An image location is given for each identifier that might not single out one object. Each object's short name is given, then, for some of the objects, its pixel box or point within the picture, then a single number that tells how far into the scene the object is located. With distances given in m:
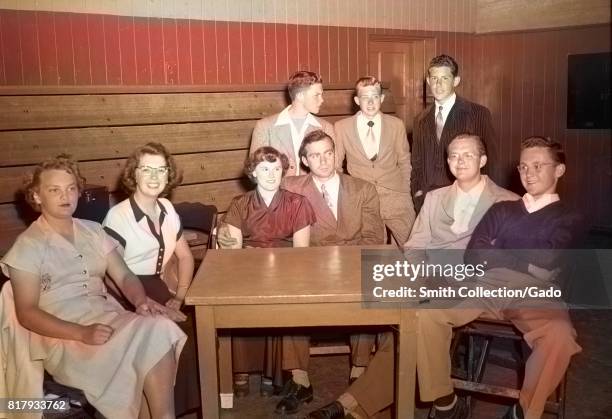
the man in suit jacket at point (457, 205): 3.75
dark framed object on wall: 7.33
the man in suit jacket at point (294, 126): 4.79
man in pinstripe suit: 4.58
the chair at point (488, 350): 3.35
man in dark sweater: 3.20
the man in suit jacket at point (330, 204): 4.02
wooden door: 7.87
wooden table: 2.82
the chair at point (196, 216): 4.41
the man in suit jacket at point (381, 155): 4.86
